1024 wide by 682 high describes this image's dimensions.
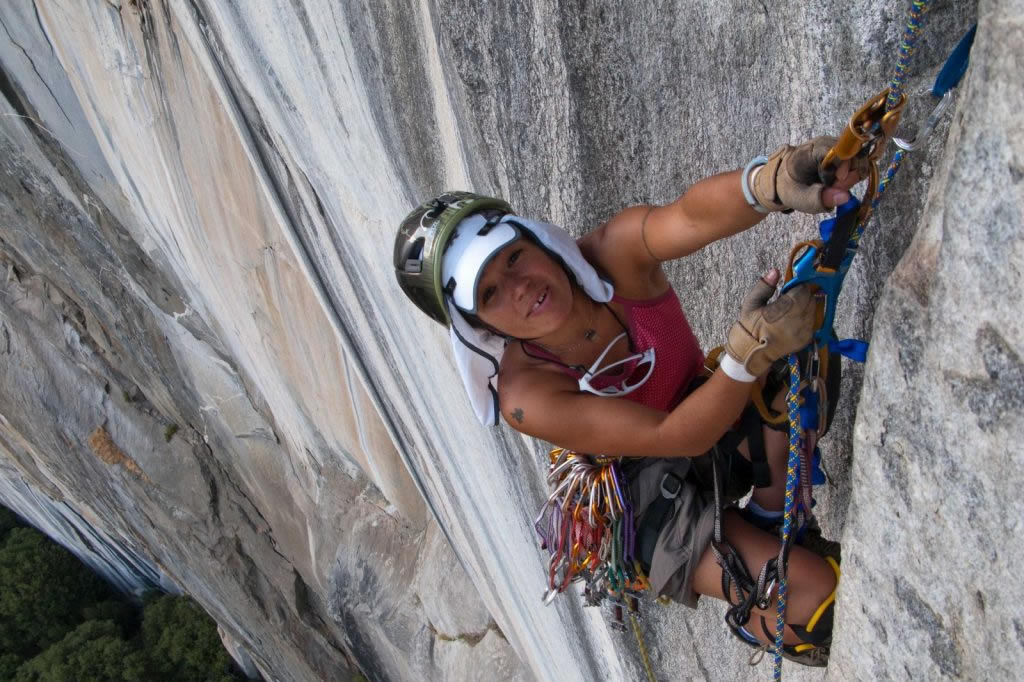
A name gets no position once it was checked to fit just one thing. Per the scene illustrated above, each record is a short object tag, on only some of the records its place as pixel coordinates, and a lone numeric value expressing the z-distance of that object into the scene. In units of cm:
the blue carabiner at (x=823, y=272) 127
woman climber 136
